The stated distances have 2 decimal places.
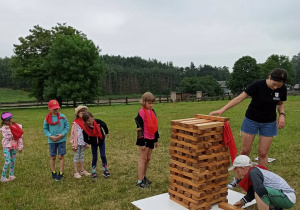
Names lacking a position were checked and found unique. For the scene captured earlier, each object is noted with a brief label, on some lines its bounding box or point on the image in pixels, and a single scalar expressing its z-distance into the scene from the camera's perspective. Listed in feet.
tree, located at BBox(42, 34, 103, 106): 112.16
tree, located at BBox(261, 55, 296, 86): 226.69
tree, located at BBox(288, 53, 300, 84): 355.93
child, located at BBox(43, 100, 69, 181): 19.33
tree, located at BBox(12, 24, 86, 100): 120.98
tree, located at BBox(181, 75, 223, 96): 260.21
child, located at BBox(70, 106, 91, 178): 19.85
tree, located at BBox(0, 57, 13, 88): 322.34
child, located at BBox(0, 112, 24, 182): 19.22
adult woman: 14.82
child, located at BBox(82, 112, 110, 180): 19.19
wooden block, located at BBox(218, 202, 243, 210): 13.51
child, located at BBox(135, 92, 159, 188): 16.97
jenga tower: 13.62
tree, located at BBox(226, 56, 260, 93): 218.59
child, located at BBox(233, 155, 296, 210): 11.28
